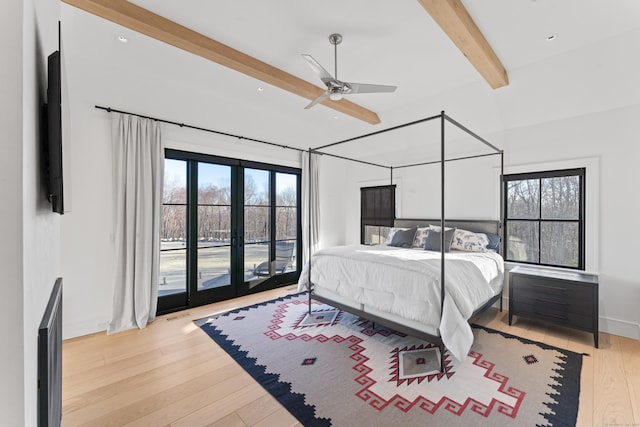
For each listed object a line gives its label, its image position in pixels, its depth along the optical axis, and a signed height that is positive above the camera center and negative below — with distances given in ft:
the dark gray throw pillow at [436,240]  12.90 -1.37
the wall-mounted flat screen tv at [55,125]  3.28 +1.02
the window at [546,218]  11.32 -0.32
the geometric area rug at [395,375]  6.26 -4.49
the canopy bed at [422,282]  7.87 -2.38
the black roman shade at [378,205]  17.58 +0.36
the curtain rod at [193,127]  10.43 +3.77
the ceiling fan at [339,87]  8.31 +3.80
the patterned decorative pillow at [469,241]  12.40 -1.40
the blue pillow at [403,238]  14.37 -1.44
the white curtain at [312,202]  17.13 +0.55
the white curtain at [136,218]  10.65 -0.25
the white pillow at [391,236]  15.29 -1.39
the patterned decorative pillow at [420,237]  14.07 -1.34
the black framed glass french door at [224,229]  12.46 -0.90
